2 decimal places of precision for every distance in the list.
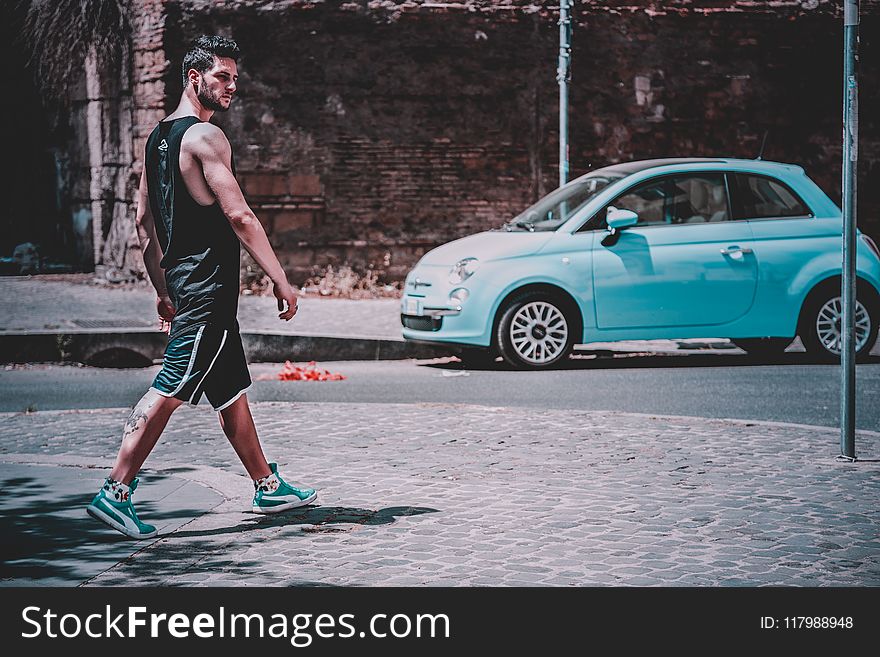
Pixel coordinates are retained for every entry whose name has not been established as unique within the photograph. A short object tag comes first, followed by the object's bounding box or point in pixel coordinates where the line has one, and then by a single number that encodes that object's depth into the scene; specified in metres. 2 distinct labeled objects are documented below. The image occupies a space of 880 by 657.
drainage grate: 14.36
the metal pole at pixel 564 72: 16.61
